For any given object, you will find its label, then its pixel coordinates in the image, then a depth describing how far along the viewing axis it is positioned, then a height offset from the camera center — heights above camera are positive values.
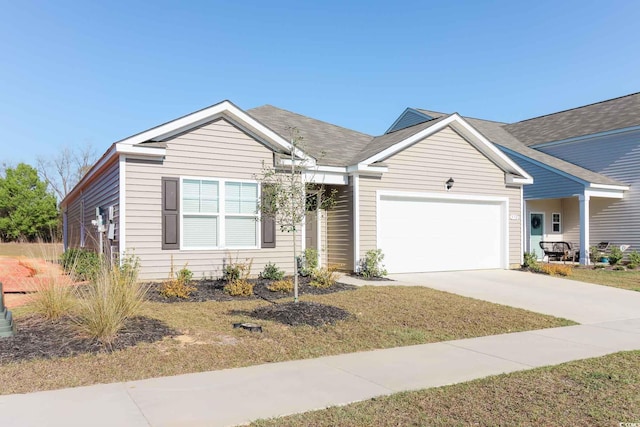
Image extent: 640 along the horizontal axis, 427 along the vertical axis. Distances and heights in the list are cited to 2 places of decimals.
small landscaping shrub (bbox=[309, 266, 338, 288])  11.49 -1.41
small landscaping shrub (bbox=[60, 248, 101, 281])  10.89 -1.02
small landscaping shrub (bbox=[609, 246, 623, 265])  18.73 -1.39
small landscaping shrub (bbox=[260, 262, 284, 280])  12.14 -1.34
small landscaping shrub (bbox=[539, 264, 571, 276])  15.43 -1.61
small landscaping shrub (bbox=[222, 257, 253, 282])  11.28 -1.17
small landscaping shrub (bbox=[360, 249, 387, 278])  13.48 -1.24
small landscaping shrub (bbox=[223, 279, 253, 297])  10.36 -1.48
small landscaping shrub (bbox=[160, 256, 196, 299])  9.79 -1.38
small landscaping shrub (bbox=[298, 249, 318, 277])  12.78 -1.10
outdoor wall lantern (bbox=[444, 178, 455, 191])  15.24 +1.11
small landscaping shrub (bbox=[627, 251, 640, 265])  18.08 -1.41
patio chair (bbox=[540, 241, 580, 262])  21.08 -1.36
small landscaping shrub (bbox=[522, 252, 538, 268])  16.36 -1.39
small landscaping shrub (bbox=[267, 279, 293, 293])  10.87 -1.48
